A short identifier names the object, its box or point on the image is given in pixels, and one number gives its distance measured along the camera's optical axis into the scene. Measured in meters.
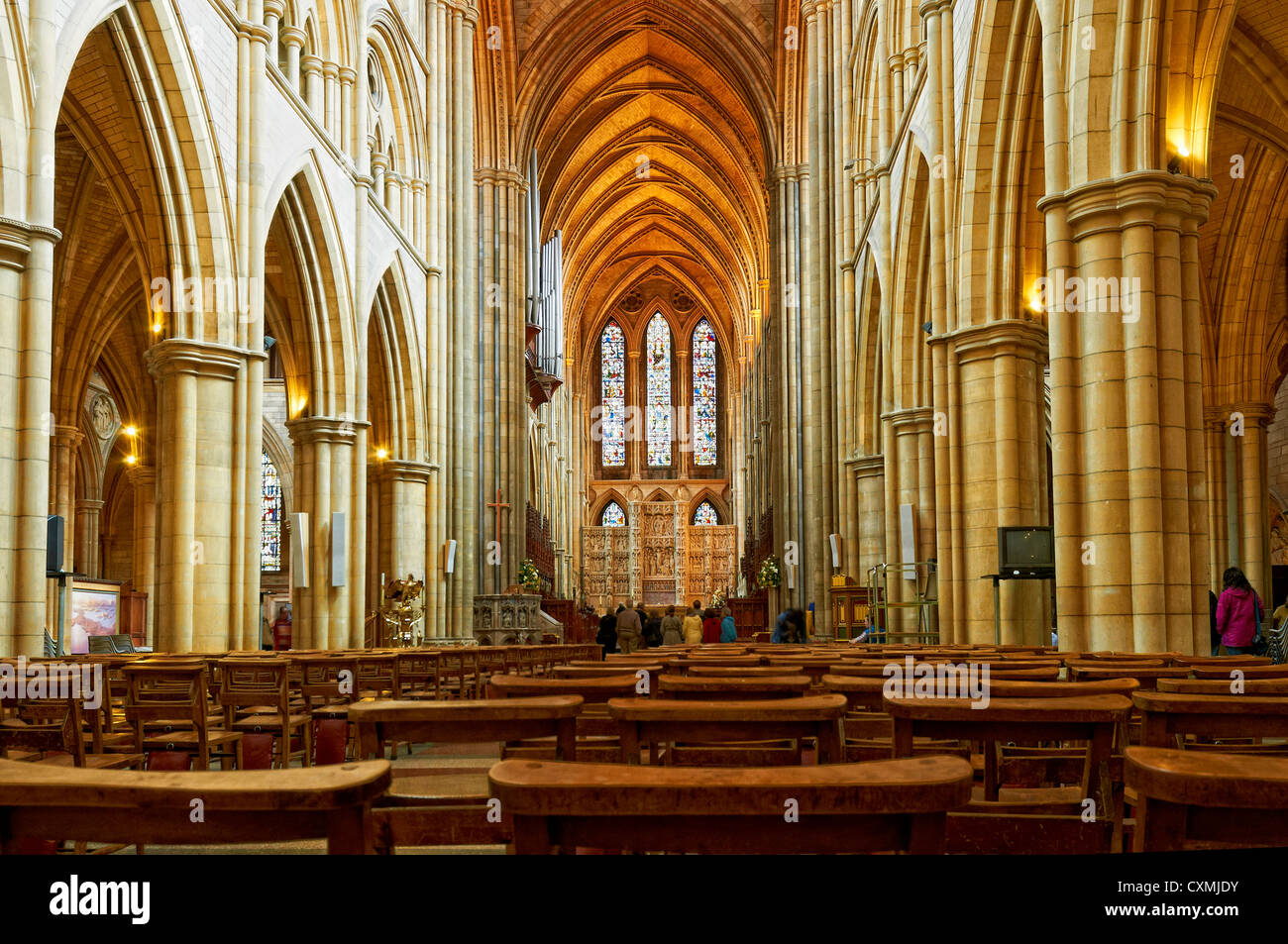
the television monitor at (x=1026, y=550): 9.87
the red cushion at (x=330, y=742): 5.24
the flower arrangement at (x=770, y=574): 29.22
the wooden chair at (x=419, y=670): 8.77
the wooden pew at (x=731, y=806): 1.64
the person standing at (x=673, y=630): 21.05
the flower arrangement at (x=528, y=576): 26.33
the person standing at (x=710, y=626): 24.95
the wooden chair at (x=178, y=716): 5.47
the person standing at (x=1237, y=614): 9.52
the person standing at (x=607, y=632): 20.64
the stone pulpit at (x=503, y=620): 21.83
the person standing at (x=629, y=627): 21.36
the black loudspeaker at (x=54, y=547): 10.68
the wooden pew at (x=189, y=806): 1.64
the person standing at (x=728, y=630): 20.59
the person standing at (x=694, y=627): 24.74
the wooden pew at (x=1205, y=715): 2.58
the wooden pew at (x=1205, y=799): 1.69
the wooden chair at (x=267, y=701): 6.35
